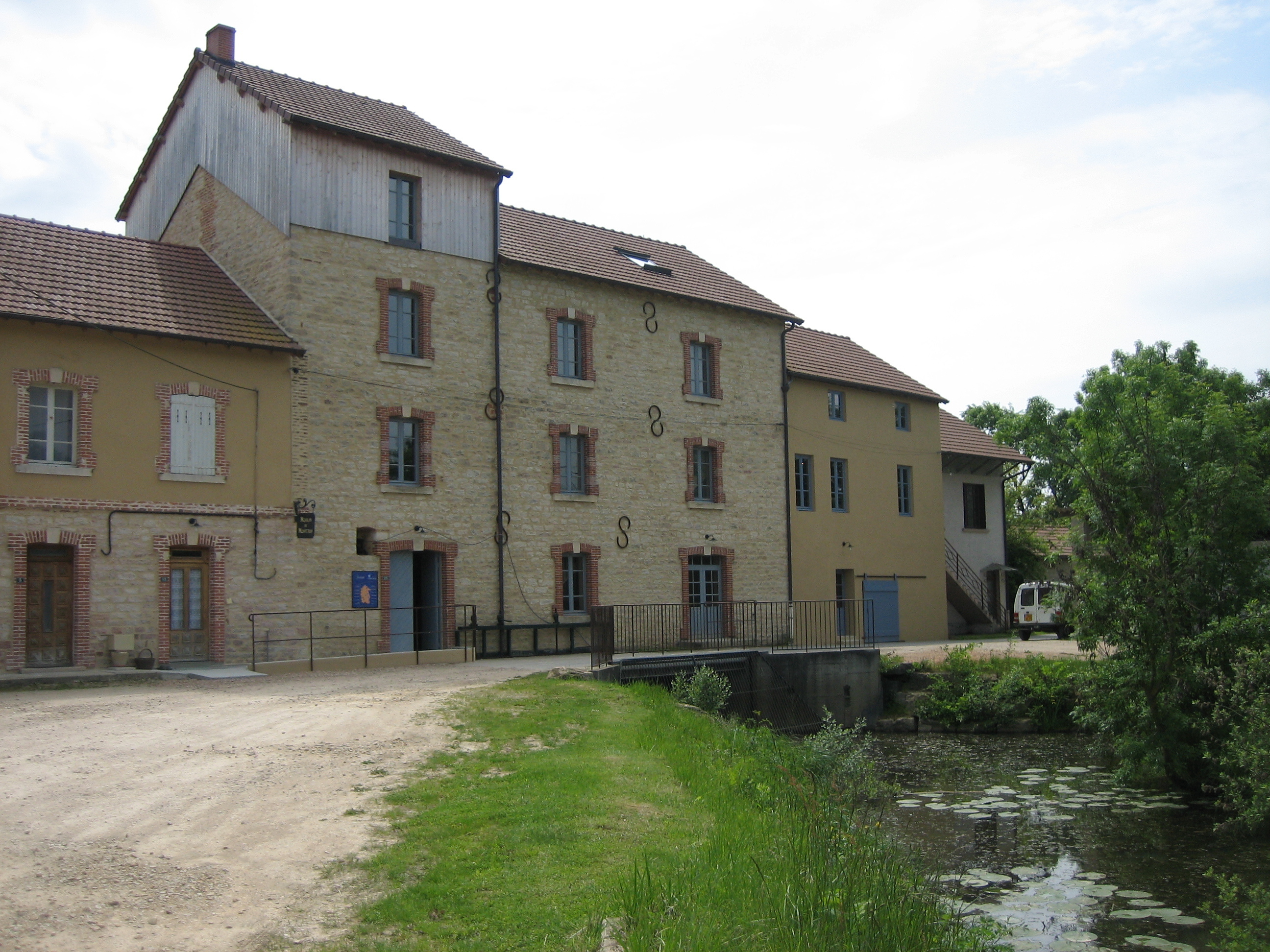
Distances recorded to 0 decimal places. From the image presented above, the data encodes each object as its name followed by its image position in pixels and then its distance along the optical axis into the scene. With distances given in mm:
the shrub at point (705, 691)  15250
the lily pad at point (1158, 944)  7777
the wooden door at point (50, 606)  15992
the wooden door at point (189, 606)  17203
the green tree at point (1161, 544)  13602
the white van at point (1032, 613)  29188
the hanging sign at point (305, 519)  18344
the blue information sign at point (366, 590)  18922
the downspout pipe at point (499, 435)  20703
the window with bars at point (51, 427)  16266
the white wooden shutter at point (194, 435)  17359
